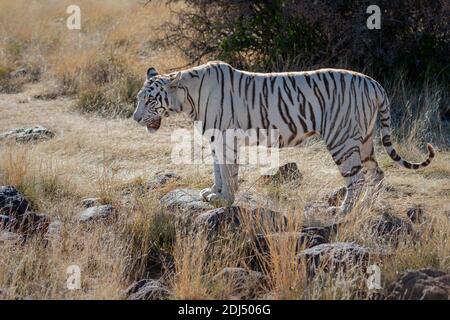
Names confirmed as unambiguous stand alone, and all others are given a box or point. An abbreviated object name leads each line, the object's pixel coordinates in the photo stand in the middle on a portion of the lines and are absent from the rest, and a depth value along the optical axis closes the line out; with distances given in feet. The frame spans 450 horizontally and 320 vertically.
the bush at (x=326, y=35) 74.18
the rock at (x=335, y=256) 39.99
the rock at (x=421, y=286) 35.78
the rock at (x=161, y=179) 57.06
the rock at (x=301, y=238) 42.60
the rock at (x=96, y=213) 48.07
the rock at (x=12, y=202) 48.67
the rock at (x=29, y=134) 69.05
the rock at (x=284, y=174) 56.34
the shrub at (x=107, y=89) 78.44
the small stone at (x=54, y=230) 45.34
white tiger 49.78
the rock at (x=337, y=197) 52.60
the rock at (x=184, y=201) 49.90
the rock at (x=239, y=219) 45.24
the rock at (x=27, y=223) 46.96
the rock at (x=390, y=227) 44.86
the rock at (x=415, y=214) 48.93
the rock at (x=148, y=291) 39.27
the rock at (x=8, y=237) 43.98
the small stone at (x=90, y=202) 52.31
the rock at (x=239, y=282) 39.40
